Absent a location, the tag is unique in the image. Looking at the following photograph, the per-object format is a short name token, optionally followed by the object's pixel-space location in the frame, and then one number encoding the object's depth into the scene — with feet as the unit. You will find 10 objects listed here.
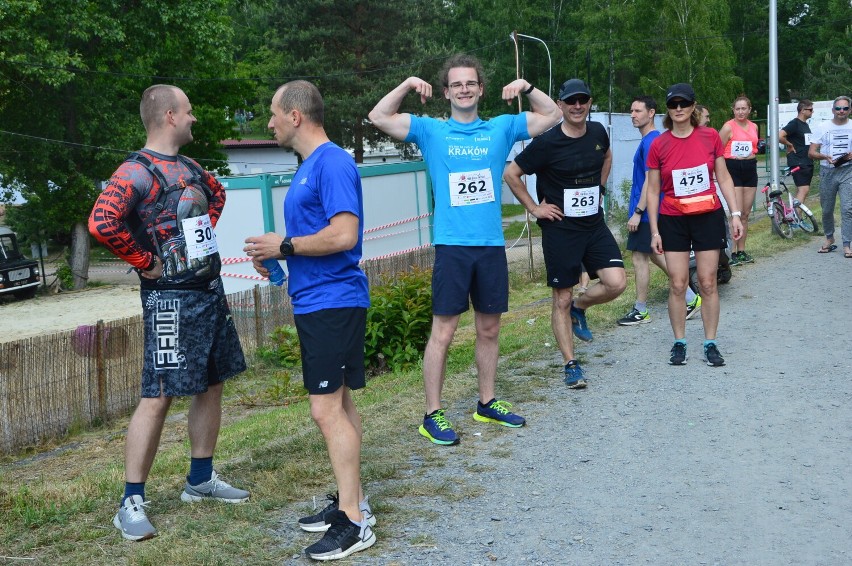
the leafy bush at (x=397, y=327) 36.37
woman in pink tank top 42.27
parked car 103.24
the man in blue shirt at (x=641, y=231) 30.91
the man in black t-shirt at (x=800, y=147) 49.78
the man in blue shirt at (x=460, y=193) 19.16
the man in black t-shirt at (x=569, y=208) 22.81
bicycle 51.21
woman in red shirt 24.20
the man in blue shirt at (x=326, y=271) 13.71
